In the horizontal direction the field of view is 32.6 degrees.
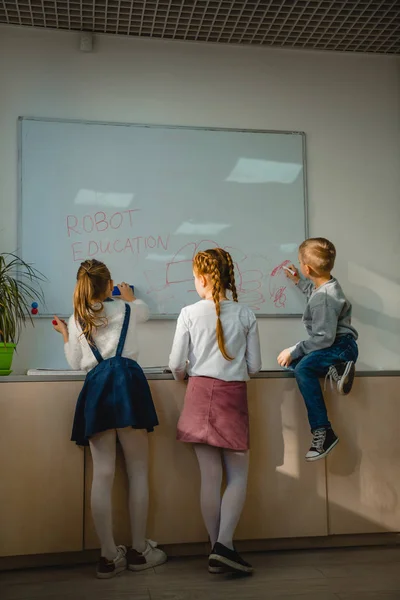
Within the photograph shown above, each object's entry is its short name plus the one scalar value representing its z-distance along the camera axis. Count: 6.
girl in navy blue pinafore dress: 2.49
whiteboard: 3.46
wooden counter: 2.59
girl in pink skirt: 2.53
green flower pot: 2.81
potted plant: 3.12
